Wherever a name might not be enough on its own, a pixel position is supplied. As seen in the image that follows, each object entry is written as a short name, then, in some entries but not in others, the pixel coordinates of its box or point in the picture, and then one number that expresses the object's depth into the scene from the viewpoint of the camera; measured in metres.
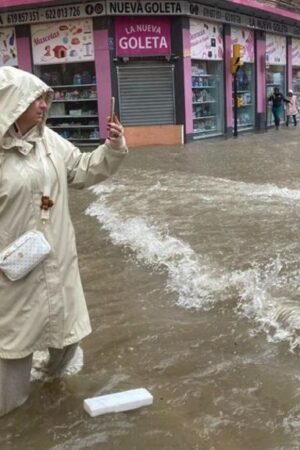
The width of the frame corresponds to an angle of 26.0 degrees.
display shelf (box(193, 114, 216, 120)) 20.44
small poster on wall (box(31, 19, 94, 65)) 18.44
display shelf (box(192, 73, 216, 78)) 20.15
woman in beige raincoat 3.15
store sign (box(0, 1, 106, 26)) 18.00
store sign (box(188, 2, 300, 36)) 19.33
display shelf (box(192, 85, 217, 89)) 20.13
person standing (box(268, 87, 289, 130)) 23.39
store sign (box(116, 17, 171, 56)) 18.30
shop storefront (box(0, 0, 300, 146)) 18.28
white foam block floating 3.35
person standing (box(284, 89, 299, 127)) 24.46
